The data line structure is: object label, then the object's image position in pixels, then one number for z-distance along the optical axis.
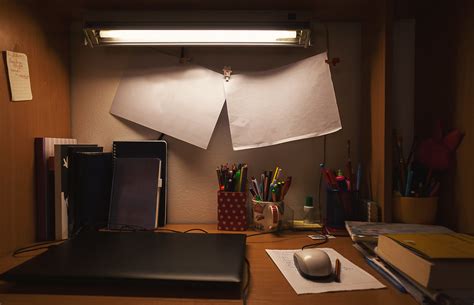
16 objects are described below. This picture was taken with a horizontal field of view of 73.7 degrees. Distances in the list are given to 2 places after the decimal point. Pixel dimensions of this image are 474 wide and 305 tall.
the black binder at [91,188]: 0.91
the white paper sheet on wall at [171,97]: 1.05
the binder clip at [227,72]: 1.06
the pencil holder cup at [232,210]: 0.96
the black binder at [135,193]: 0.95
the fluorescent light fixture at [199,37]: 0.97
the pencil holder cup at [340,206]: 0.96
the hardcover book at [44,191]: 0.87
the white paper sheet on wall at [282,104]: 1.02
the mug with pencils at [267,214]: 0.93
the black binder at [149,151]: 1.04
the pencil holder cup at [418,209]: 0.88
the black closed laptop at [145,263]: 0.59
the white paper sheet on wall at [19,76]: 0.78
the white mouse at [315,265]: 0.63
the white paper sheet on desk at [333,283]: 0.60
